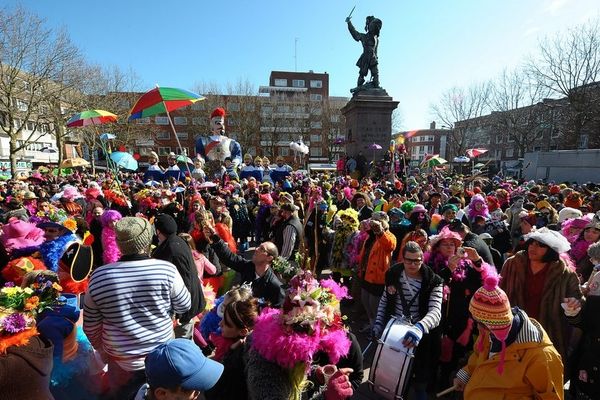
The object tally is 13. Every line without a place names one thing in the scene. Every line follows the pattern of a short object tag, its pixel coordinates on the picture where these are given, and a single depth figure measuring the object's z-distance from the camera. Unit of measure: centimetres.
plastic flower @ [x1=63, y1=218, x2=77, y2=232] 404
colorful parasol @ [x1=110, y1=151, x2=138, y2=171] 1002
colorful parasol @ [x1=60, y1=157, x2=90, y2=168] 1472
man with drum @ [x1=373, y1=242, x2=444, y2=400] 321
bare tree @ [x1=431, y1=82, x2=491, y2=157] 3938
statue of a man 2083
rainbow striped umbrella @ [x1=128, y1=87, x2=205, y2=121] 623
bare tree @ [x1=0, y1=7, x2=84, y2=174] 2131
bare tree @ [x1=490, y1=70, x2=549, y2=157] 3444
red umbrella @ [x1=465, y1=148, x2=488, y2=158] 1803
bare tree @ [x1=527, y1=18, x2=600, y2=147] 2488
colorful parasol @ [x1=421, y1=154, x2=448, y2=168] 1720
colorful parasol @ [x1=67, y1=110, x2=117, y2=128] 902
